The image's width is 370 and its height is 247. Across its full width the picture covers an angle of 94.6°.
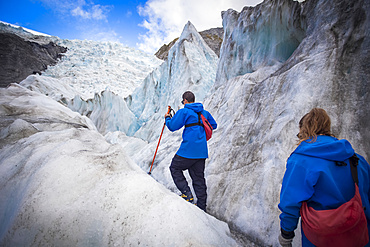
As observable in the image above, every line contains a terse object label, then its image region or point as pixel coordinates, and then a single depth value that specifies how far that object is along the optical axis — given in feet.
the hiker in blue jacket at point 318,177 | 3.15
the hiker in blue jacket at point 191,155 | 6.55
